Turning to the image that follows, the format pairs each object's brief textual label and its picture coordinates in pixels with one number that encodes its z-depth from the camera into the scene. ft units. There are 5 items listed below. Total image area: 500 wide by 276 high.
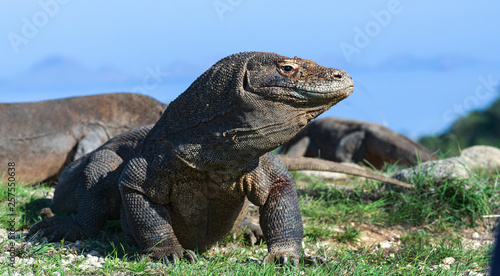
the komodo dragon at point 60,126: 55.77
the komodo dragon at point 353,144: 73.25
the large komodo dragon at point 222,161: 24.32
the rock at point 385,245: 35.73
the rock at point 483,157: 51.26
